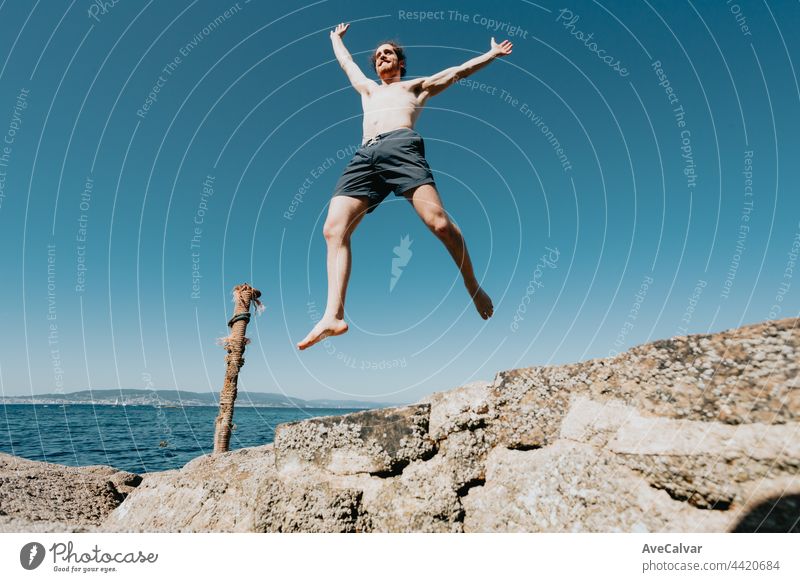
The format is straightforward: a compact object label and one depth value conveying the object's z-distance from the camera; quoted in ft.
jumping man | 10.41
